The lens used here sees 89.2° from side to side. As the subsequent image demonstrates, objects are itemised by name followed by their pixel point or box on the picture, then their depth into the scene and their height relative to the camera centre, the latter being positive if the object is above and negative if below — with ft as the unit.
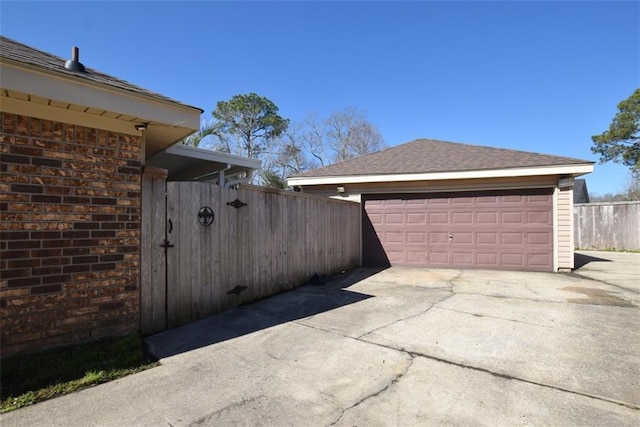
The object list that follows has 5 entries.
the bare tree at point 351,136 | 93.15 +22.40
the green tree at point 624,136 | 62.69 +15.84
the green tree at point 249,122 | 70.03 +20.69
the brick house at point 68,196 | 9.66 +0.59
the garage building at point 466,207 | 27.12 +0.67
